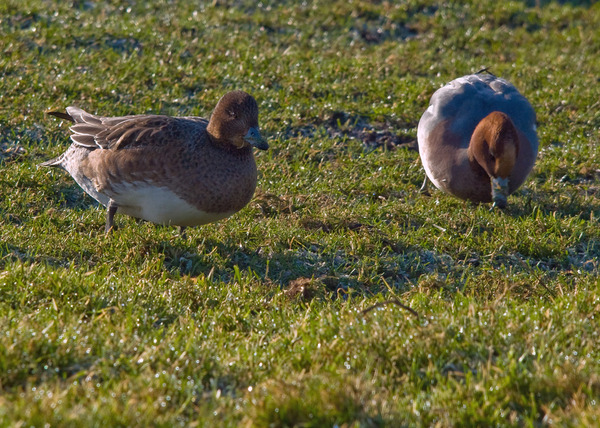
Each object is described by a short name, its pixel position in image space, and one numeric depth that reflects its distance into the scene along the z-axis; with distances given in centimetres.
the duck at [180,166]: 956
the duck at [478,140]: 1145
